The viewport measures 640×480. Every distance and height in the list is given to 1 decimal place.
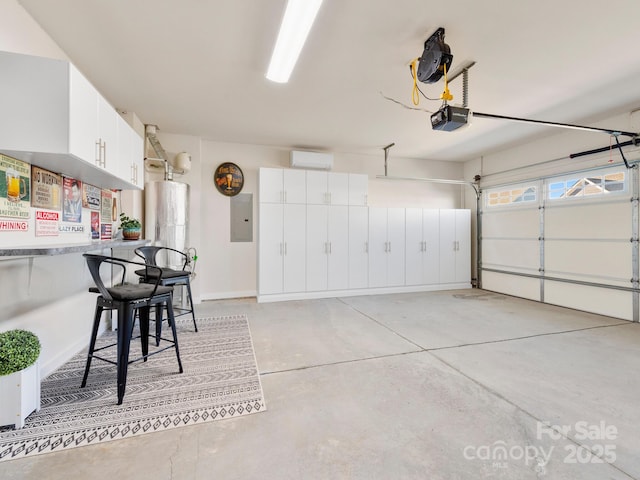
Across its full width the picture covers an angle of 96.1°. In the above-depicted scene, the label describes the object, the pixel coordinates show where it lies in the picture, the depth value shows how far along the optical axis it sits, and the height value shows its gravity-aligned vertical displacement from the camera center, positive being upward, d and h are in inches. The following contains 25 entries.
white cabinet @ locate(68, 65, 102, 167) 76.3 +34.0
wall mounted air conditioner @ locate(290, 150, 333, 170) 210.1 +58.4
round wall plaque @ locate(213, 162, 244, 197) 204.4 +42.8
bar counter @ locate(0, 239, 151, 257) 62.6 -3.0
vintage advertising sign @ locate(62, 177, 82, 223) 102.0 +13.9
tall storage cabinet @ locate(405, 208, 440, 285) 232.2 -5.5
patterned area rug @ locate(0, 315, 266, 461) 66.6 -45.4
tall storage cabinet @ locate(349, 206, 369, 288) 217.5 -6.1
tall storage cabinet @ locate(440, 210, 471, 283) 241.8 -5.5
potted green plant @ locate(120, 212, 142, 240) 133.6 +4.1
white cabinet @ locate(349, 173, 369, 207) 217.5 +37.8
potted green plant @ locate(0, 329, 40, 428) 66.0 -32.6
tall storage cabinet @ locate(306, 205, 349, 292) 207.6 -6.0
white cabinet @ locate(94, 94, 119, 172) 93.7 +35.0
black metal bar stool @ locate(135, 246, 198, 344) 117.0 -15.6
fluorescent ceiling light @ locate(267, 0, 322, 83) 76.3 +62.6
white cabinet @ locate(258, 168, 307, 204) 196.9 +36.9
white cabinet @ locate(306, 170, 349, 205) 207.6 +37.3
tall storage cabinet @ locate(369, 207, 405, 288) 222.7 -5.8
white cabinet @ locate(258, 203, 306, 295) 197.3 -7.2
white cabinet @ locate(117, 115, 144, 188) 112.8 +35.9
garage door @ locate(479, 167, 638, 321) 160.4 -0.2
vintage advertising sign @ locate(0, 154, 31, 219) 75.2 +13.6
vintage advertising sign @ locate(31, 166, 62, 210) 86.5 +15.6
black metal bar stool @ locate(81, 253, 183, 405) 77.3 -18.7
